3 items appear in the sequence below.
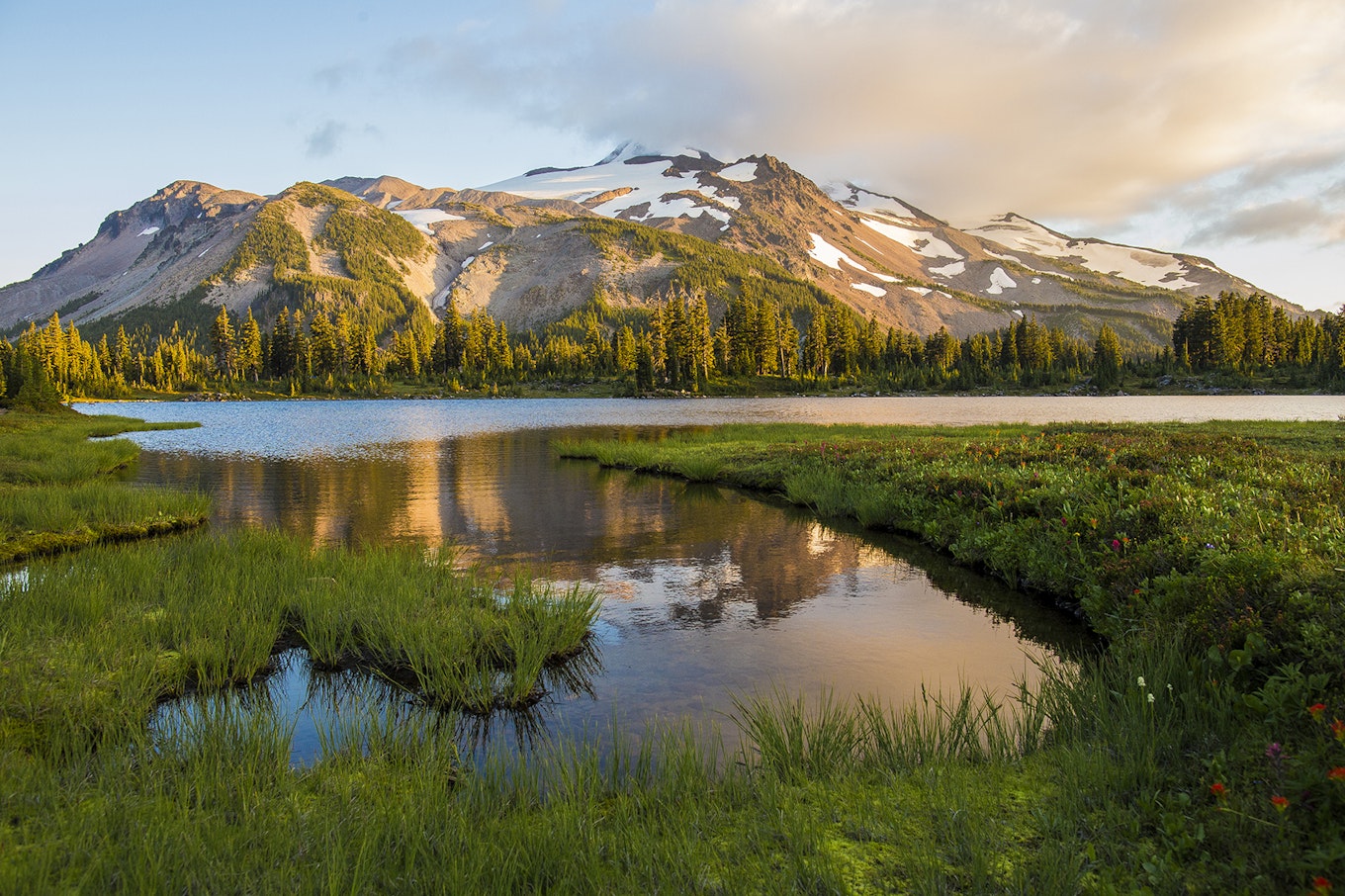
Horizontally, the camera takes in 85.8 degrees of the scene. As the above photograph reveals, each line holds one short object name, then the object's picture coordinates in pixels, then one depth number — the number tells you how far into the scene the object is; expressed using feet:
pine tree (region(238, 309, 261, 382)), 587.68
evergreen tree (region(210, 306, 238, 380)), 578.25
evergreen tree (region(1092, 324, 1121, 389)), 433.07
